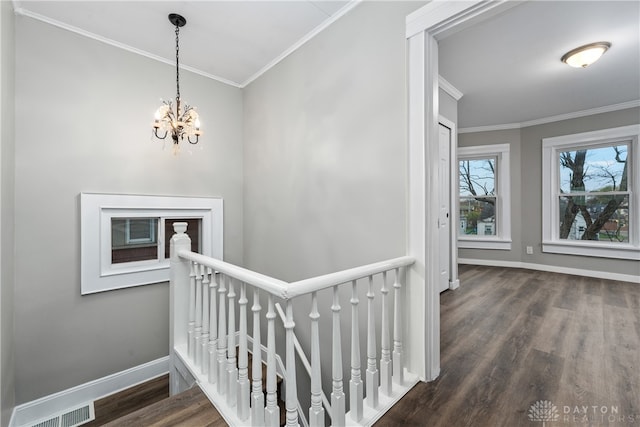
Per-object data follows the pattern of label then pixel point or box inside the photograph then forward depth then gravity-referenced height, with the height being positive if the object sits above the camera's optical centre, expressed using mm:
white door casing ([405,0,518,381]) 1521 +167
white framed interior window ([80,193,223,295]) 2244 -183
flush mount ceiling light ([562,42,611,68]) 2350 +1426
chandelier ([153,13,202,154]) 2012 +707
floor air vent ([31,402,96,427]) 2018 -1554
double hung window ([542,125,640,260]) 3697 +288
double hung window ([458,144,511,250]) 4645 +290
